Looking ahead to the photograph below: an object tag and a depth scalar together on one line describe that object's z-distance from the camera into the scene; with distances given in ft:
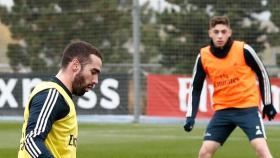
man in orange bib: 61.36
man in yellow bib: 32.30
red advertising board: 145.28
